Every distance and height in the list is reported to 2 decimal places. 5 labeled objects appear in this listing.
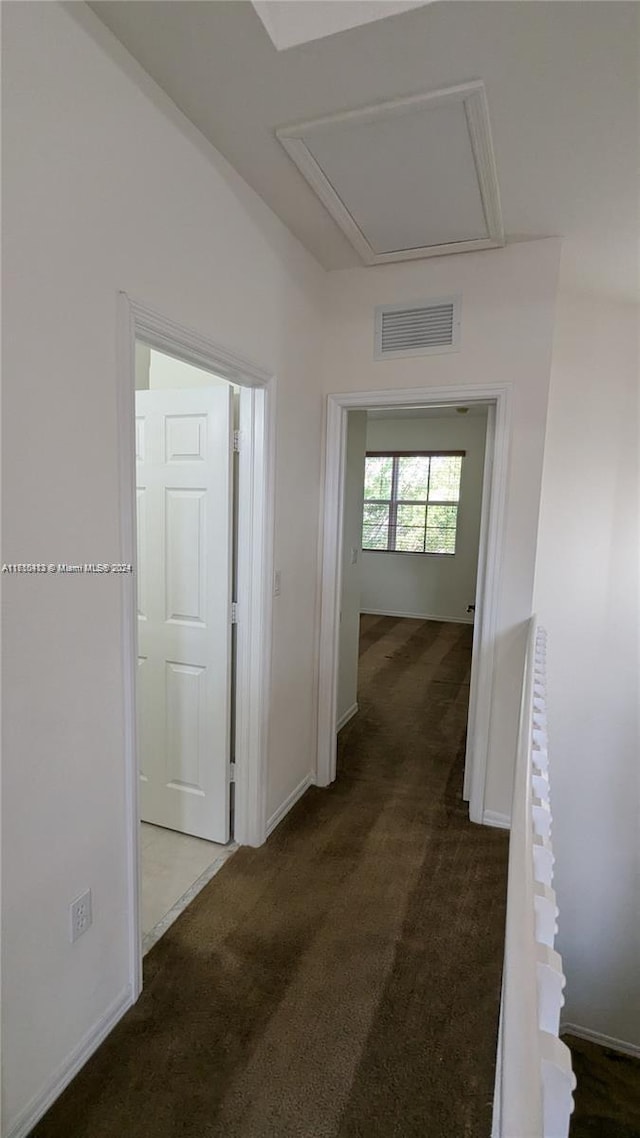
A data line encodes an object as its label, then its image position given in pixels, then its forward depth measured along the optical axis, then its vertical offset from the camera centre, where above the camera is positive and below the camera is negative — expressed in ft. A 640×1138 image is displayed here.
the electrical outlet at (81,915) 4.72 -3.67
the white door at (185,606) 7.57 -1.50
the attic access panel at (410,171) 5.34 +3.88
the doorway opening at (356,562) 8.46 -0.98
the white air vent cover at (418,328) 8.39 +2.88
